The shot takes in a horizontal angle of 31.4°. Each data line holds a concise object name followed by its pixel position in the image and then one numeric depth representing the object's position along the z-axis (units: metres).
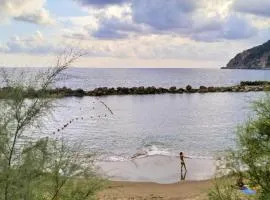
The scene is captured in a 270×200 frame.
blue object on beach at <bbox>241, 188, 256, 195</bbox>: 16.58
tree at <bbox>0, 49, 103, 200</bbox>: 9.63
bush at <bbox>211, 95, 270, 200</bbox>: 12.26
